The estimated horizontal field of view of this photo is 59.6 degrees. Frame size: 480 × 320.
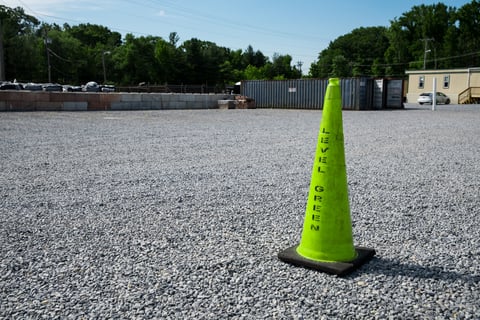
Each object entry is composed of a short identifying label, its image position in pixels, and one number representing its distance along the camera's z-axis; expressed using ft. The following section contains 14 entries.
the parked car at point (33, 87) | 91.86
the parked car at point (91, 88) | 106.42
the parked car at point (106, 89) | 117.18
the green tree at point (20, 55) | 216.54
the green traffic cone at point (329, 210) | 9.78
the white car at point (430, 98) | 136.52
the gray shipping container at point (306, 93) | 92.79
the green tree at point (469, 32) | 275.18
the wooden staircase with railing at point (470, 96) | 147.23
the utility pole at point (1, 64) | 104.74
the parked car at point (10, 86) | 80.45
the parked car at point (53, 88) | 90.78
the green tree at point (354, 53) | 340.39
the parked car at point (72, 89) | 99.16
